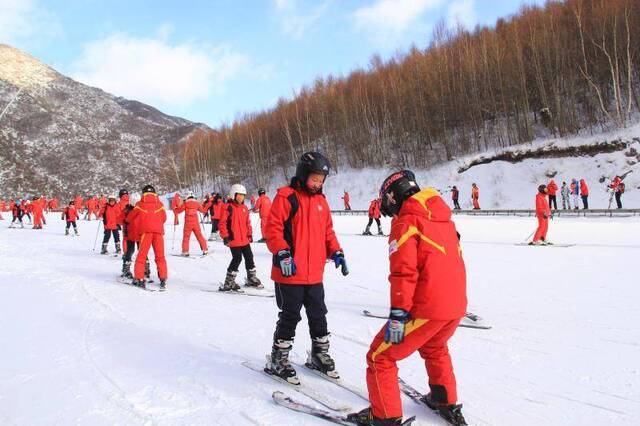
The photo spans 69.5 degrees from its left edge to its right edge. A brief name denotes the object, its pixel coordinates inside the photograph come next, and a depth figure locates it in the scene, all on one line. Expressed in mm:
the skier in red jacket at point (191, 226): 12664
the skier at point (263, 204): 14234
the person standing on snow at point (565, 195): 23000
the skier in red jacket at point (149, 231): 8156
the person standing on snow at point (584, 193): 21406
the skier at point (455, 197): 26605
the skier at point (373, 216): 16953
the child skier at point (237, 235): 8000
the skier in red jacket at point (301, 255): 3686
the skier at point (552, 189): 21878
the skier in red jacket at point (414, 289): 2680
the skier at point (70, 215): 19219
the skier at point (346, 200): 33688
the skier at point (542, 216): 12625
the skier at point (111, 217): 12971
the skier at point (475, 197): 25359
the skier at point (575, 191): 22391
